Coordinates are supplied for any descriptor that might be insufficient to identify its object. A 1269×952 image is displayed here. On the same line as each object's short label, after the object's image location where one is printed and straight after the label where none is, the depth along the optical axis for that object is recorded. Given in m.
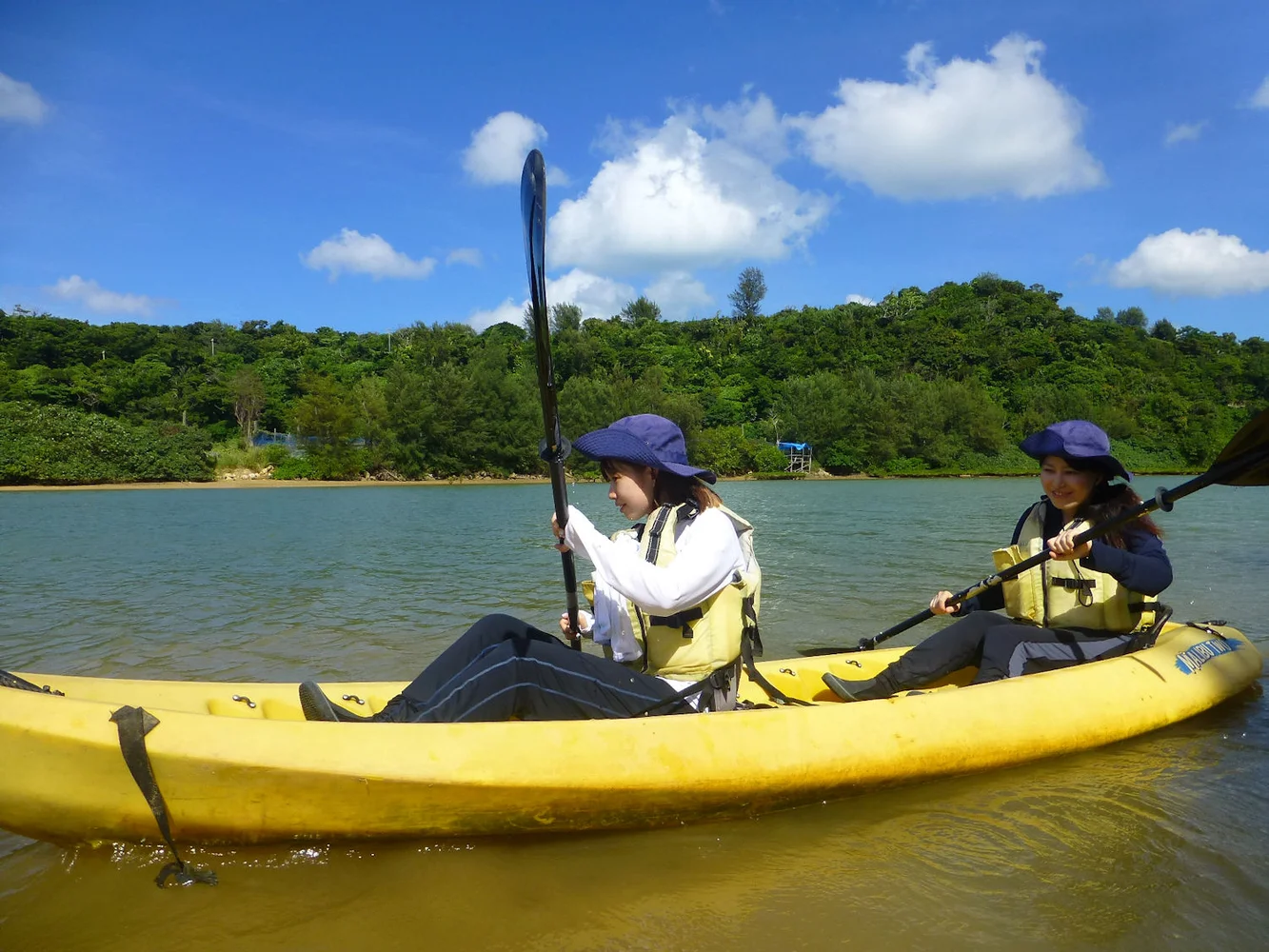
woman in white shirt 2.95
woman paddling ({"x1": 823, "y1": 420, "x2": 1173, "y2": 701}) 3.91
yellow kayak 2.67
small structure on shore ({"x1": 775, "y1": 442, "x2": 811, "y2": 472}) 57.16
